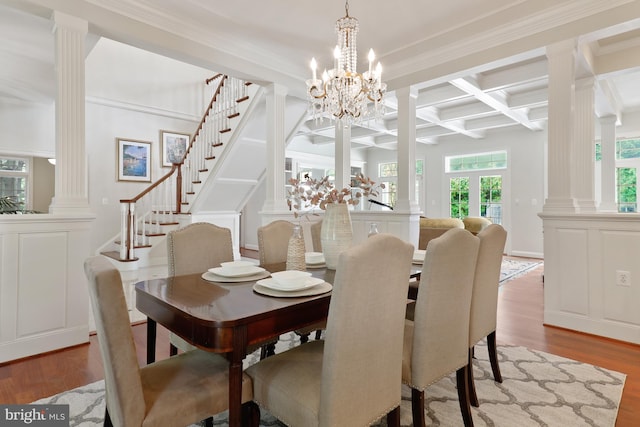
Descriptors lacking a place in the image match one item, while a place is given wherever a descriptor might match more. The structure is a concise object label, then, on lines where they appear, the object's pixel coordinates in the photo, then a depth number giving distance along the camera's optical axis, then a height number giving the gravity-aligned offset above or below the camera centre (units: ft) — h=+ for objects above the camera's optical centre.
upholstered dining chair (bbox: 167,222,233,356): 6.63 -0.68
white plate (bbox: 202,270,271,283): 5.77 -1.07
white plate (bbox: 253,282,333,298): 4.84 -1.10
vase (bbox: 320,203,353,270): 6.66 -0.28
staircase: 16.99 +1.54
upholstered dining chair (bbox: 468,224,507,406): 6.10 -1.32
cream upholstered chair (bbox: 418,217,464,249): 18.03 -0.65
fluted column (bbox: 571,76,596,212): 12.34 +2.75
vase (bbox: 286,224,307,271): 6.41 -0.69
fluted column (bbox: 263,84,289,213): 13.97 +2.70
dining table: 3.89 -1.22
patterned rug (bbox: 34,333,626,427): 5.74 -3.39
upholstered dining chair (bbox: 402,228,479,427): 4.85 -1.52
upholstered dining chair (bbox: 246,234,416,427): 3.68 -1.65
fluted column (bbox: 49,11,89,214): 8.54 +2.45
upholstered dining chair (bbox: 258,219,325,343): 7.97 -0.67
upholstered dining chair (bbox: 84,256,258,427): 3.45 -1.96
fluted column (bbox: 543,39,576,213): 9.92 +2.63
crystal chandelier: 8.78 +3.34
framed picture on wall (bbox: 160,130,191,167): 23.13 +4.70
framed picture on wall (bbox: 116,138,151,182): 21.30 +3.48
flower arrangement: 6.51 +0.43
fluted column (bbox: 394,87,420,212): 13.74 +2.69
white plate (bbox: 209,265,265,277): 5.87 -0.97
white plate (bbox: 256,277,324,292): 4.90 -1.02
